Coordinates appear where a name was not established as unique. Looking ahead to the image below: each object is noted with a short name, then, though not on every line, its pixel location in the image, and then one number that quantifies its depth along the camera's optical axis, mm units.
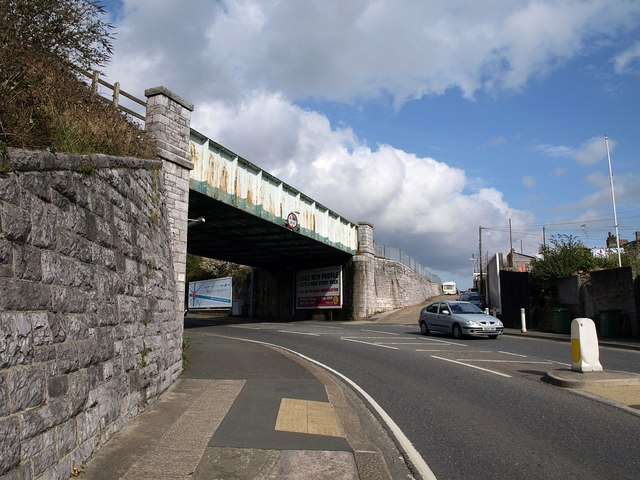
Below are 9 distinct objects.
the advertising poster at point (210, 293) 46550
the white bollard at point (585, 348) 9695
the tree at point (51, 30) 6304
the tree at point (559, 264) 26000
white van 66531
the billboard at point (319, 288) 36219
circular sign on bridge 25136
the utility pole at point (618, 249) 25098
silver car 18688
